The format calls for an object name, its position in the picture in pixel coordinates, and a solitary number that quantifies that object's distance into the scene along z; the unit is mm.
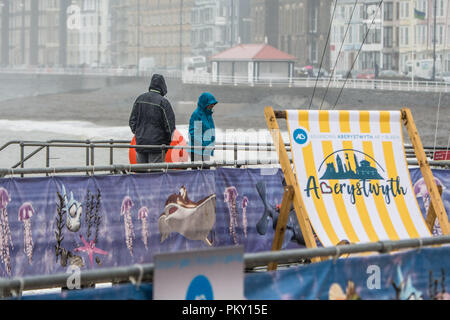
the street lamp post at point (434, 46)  86656
